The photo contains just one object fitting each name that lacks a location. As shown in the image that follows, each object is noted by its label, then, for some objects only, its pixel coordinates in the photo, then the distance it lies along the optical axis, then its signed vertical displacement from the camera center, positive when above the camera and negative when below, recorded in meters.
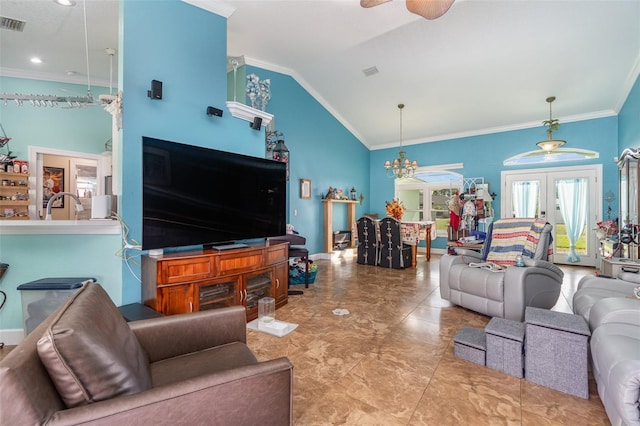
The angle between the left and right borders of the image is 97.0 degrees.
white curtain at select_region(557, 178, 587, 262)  5.73 +0.10
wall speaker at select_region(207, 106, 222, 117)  3.09 +1.11
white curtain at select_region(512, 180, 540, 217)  6.21 +0.31
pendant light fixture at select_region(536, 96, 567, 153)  4.62 +1.14
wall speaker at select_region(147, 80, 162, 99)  2.65 +1.14
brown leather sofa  0.74 -0.54
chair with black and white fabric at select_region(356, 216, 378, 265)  5.62 -0.60
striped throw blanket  3.25 -0.33
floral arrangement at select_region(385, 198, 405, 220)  5.93 +0.03
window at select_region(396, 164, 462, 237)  7.33 +0.50
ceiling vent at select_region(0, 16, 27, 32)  3.07 +2.09
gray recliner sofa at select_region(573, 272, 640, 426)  1.17 -0.67
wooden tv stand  2.40 -0.64
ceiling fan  2.31 +1.73
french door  5.62 +0.20
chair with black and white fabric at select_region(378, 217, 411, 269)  5.30 -0.67
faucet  2.23 +0.03
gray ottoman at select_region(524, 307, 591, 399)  1.75 -0.90
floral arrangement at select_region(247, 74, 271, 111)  3.78 +1.62
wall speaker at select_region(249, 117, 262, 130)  3.51 +1.10
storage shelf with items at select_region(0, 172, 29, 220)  3.94 +0.22
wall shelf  3.28 +1.20
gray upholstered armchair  2.70 -0.65
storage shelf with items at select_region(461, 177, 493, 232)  6.35 +0.22
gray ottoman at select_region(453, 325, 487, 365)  2.10 -1.02
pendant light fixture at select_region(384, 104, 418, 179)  5.89 +0.97
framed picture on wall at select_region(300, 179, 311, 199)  5.91 +0.49
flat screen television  2.44 +0.16
